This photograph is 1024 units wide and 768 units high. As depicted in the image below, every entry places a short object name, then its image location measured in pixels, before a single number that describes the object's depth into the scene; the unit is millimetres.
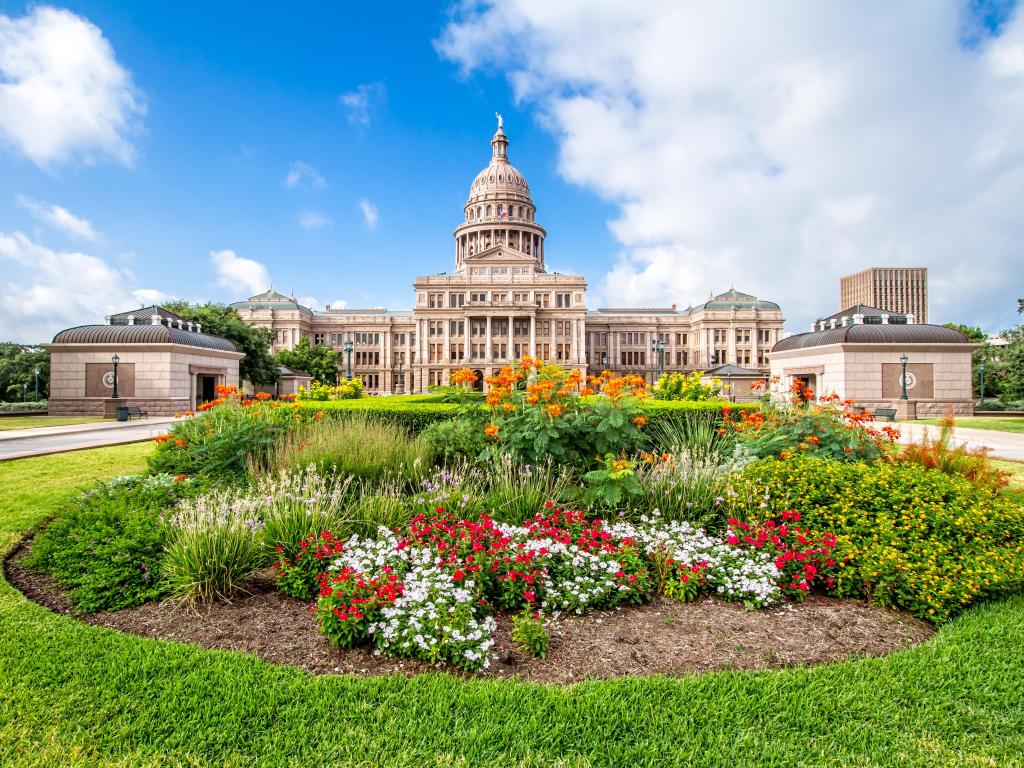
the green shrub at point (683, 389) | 15320
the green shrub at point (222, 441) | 7629
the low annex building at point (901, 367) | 26109
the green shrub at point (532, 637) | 3457
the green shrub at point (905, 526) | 4047
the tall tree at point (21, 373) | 40875
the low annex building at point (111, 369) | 27000
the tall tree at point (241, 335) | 37969
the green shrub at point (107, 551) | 4242
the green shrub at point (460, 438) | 7203
